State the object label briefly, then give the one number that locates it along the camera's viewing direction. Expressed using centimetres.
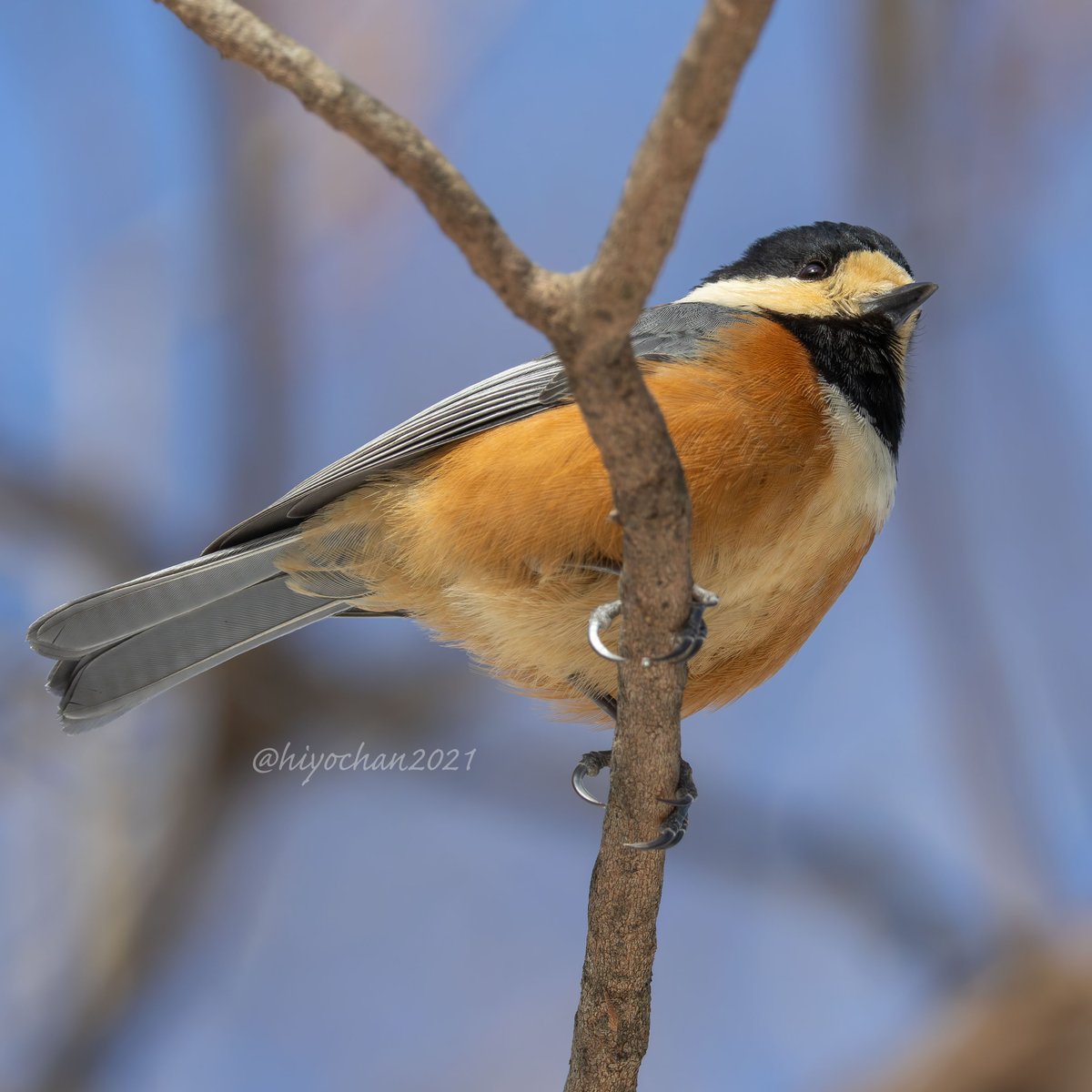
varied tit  570
